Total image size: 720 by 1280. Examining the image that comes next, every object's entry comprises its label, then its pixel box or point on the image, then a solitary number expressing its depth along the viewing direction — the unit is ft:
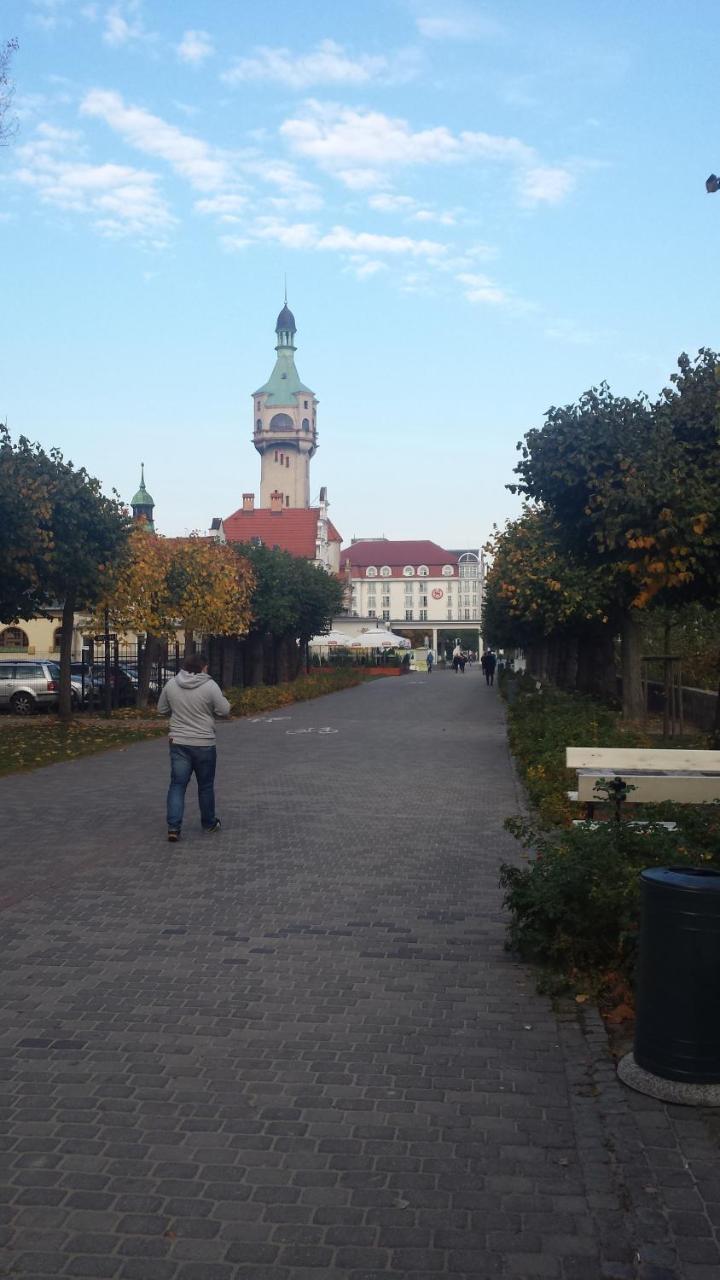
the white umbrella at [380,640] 236.49
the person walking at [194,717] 35.53
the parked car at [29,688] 100.27
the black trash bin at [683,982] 15.06
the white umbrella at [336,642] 231.09
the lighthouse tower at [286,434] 433.07
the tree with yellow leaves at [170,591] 100.53
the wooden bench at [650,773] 31.76
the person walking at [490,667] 190.08
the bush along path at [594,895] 19.95
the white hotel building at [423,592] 496.23
